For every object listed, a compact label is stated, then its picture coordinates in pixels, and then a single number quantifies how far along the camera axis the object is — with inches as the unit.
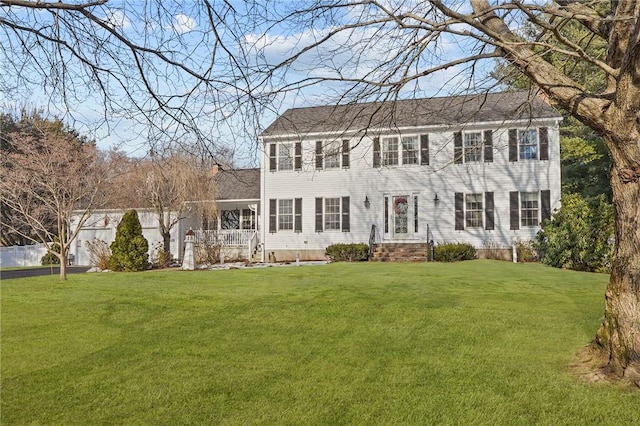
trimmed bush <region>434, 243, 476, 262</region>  796.0
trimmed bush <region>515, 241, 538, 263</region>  807.1
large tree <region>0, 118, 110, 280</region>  566.3
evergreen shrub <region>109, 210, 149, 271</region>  747.4
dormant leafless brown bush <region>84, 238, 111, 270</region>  798.4
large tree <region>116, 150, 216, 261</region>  861.8
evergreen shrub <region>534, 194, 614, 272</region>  652.1
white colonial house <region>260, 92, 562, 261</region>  829.8
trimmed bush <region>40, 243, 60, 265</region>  1143.5
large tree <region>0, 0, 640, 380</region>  183.5
